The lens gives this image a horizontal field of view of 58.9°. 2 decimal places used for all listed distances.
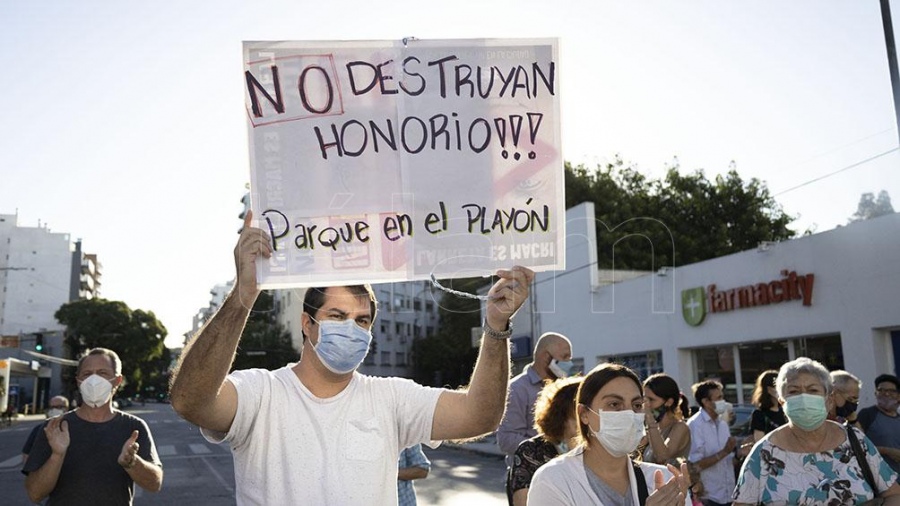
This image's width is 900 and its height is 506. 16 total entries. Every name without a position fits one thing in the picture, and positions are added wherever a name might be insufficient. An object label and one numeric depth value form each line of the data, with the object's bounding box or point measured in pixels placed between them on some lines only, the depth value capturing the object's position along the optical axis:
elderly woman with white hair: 4.29
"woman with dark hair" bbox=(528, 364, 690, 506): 3.31
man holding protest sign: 2.48
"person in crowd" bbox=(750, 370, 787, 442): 7.11
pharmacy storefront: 15.93
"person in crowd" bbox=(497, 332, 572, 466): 5.73
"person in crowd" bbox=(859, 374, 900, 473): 7.05
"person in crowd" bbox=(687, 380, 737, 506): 7.27
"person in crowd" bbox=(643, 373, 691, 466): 6.25
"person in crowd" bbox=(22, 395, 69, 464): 11.21
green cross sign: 21.28
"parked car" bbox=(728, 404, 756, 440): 12.16
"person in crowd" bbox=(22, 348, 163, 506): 4.33
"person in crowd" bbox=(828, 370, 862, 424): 7.05
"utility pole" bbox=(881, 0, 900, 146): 11.81
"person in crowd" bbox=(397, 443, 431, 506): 4.97
